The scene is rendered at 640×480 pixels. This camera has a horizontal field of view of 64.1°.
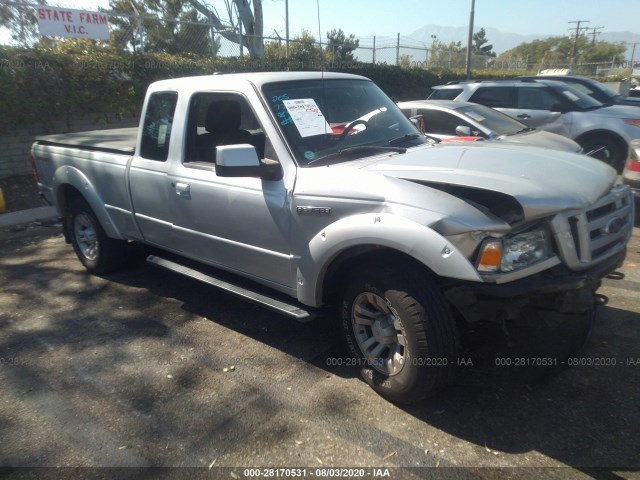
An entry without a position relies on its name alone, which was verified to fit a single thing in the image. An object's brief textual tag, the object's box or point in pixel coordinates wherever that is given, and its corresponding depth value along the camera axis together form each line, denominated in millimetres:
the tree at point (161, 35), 12203
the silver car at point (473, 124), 7117
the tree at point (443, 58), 25097
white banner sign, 11086
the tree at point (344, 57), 14345
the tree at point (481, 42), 99500
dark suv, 10269
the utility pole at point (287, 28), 13786
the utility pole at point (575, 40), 73688
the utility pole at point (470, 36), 17000
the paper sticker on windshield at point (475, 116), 7541
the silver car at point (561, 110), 8805
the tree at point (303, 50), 14547
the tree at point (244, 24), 14266
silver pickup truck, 2686
